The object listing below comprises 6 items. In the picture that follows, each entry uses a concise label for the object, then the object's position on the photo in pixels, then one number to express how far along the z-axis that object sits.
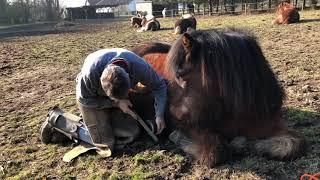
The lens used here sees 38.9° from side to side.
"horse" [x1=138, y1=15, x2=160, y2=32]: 17.89
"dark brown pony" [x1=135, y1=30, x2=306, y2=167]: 2.79
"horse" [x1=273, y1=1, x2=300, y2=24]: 14.17
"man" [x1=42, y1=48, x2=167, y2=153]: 3.09
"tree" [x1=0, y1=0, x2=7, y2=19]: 50.40
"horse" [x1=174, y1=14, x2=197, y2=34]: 14.56
